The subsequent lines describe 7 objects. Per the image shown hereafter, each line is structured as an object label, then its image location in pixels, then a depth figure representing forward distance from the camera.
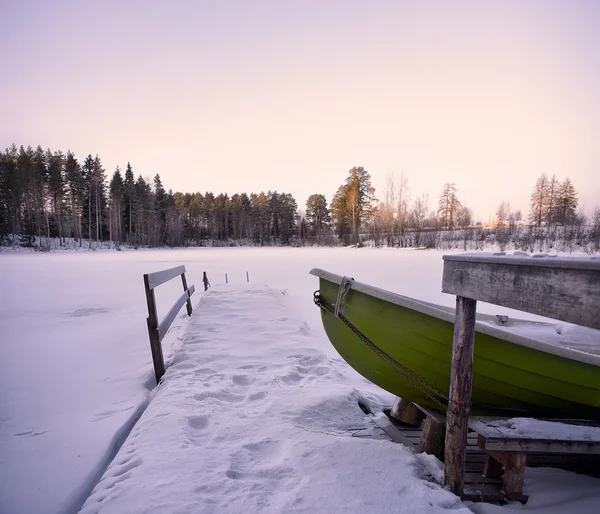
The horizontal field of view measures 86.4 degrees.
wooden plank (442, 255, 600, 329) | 1.09
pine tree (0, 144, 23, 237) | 38.16
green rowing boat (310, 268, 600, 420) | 2.06
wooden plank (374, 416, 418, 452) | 2.54
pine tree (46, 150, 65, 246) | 42.72
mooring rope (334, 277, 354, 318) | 2.69
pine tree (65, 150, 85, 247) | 44.16
